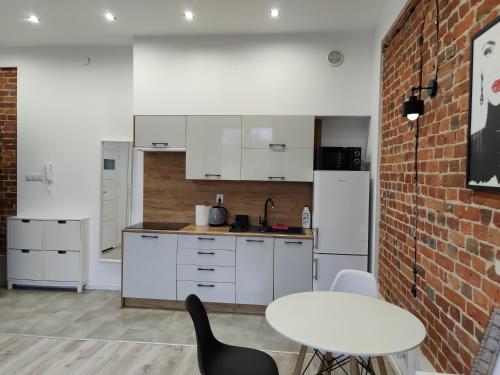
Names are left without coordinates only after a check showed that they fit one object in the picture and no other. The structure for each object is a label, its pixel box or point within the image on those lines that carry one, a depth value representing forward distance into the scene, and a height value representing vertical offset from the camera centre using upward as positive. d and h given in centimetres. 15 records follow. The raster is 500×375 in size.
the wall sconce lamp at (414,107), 225 +45
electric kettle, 414 -47
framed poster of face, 142 +29
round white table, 162 -73
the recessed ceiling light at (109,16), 355 +156
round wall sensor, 385 +128
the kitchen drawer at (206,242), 379 -69
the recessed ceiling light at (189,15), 346 +156
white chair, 252 -74
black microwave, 373 +21
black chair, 189 -101
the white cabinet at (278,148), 384 +31
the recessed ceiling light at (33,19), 364 +156
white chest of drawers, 440 -94
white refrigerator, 359 -44
